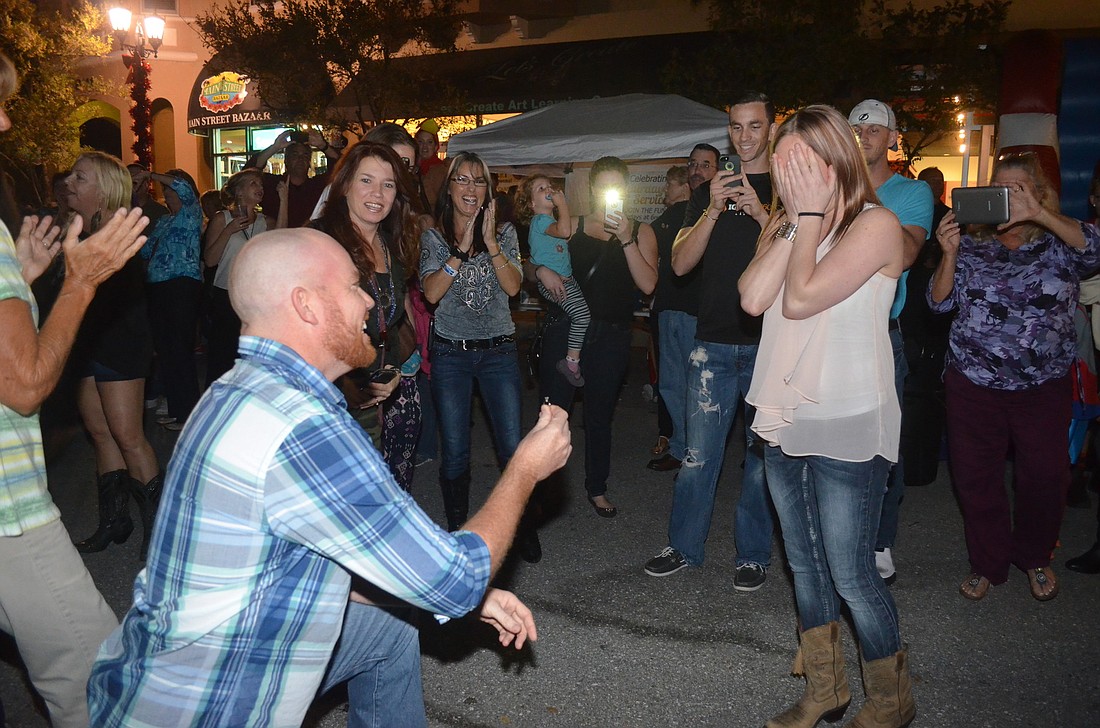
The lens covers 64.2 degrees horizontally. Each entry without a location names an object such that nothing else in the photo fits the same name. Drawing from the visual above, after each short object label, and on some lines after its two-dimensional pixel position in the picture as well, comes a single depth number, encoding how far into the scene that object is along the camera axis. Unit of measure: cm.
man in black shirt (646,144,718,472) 623
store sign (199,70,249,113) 2294
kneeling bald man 181
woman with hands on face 288
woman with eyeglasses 459
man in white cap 429
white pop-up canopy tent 927
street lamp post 1764
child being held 539
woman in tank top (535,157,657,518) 538
